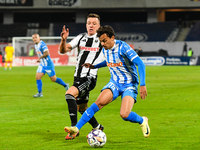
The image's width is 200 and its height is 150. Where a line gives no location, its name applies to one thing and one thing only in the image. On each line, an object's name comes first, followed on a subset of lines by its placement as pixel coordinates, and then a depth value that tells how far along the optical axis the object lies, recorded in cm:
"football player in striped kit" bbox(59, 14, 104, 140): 1213
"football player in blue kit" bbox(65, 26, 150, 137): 1081
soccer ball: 1054
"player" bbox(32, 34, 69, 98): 2406
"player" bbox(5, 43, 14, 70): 5903
